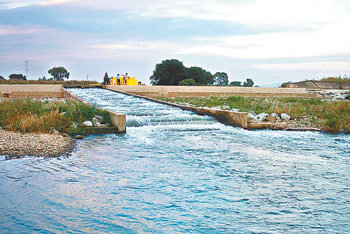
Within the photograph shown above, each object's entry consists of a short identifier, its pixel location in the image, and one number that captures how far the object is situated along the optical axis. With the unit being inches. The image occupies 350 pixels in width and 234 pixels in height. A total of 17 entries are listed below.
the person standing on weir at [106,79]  1366.8
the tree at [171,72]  2198.6
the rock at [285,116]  527.5
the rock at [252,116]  516.9
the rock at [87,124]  414.3
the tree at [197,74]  2339.6
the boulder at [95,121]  424.6
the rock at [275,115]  528.2
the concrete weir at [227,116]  476.4
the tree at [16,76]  2413.9
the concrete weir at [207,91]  975.6
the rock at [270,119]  518.2
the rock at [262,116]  519.6
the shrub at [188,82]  1761.8
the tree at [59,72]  2691.9
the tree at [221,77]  3120.1
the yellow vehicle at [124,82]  1257.0
